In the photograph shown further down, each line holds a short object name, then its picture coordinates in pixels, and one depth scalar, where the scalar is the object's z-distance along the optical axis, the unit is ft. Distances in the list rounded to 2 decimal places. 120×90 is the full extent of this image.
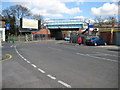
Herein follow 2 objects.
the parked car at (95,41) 66.88
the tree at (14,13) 141.06
